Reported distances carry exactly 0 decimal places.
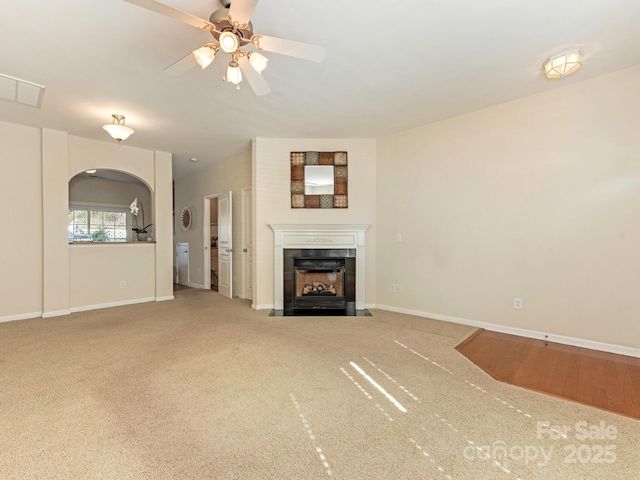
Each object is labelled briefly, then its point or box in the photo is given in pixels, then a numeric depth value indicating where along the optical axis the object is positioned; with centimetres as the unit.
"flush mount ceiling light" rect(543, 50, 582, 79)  246
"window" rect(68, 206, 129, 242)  691
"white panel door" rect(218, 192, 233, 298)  559
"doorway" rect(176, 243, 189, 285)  705
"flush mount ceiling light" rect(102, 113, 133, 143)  342
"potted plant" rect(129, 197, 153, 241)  512
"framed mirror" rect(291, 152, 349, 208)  452
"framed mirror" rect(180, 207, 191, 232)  692
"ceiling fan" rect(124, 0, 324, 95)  157
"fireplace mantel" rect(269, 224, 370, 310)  446
